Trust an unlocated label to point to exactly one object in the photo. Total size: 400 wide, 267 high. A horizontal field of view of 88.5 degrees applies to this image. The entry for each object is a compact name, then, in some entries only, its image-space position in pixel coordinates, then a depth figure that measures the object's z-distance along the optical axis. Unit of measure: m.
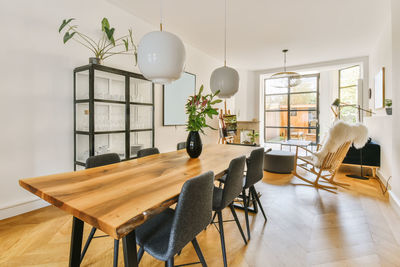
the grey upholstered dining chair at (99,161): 1.59
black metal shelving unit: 2.52
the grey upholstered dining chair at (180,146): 2.81
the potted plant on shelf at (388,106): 3.14
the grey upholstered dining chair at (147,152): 2.19
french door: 7.11
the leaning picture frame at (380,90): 3.74
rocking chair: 3.26
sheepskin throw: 3.09
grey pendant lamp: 2.36
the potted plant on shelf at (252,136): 5.46
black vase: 2.03
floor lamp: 3.93
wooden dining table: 0.84
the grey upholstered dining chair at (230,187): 1.54
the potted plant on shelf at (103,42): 2.57
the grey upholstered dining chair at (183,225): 1.03
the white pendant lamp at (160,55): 1.42
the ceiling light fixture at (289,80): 4.77
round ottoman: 4.22
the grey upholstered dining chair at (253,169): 1.95
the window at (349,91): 6.06
